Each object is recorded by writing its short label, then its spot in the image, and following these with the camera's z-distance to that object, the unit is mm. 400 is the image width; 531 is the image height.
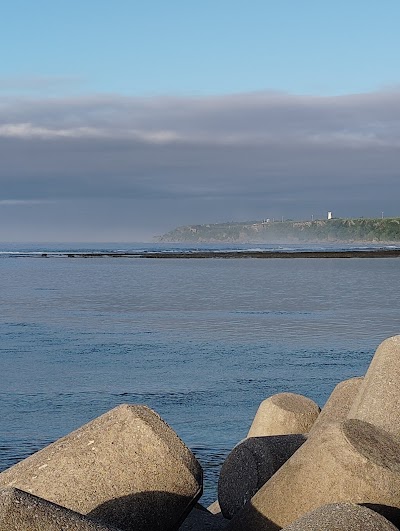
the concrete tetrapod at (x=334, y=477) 10441
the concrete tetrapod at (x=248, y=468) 12757
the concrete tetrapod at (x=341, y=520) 8278
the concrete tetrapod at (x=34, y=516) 7808
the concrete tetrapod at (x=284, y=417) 15970
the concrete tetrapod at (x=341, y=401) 15029
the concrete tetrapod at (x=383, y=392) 13209
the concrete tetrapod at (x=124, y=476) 10832
